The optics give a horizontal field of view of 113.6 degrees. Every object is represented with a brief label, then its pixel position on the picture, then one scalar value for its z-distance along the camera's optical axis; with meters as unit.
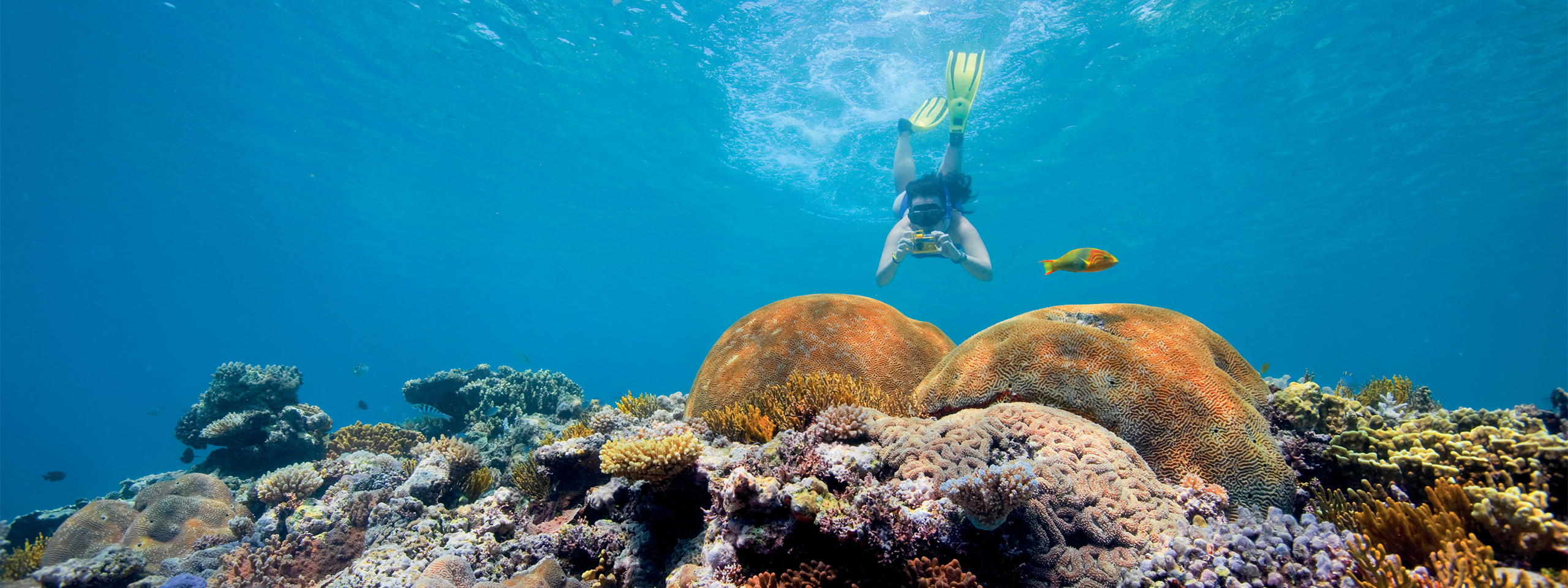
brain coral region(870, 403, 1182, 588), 2.66
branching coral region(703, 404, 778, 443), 4.47
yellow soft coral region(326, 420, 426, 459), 9.30
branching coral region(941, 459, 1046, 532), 2.39
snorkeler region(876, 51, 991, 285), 7.76
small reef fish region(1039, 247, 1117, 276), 5.32
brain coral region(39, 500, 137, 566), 6.58
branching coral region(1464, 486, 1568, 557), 2.29
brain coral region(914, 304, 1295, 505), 3.64
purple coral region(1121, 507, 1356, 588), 2.45
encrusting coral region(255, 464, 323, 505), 6.77
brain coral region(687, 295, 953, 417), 5.76
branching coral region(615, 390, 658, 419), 7.02
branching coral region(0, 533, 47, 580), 6.98
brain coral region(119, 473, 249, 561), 6.42
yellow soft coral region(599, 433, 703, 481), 3.44
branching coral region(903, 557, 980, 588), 2.47
